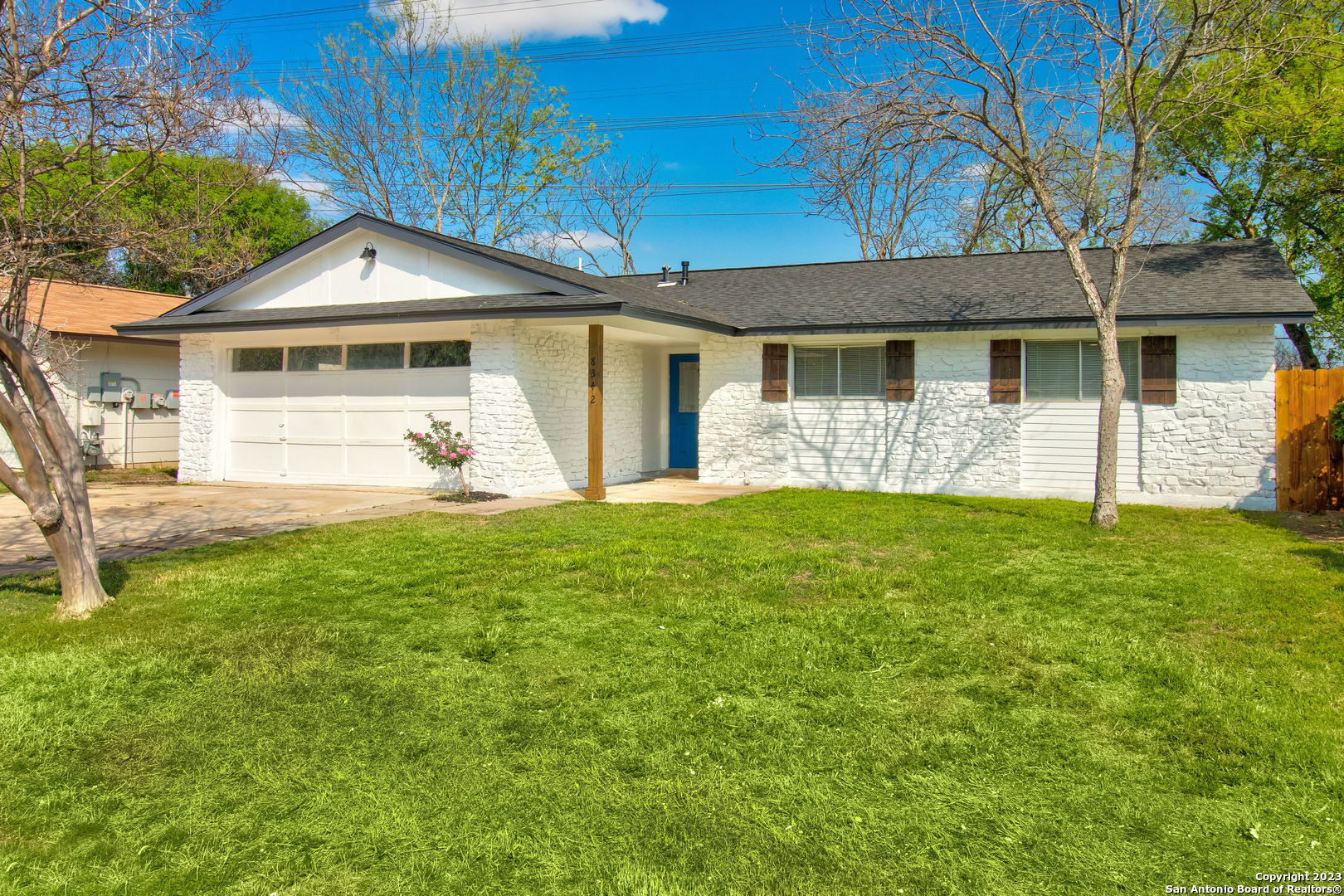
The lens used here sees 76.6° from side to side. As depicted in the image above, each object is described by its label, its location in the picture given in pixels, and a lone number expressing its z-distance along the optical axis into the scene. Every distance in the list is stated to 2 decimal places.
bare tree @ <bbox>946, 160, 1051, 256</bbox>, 24.69
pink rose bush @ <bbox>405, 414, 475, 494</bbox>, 11.80
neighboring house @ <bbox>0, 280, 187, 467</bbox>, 16.02
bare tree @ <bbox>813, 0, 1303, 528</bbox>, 8.96
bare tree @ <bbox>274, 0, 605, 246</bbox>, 26.41
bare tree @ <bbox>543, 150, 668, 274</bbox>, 30.62
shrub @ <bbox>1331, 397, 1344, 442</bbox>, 10.52
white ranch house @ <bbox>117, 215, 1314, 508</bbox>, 11.63
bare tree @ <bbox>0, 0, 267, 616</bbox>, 5.51
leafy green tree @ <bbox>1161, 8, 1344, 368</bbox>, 13.45
